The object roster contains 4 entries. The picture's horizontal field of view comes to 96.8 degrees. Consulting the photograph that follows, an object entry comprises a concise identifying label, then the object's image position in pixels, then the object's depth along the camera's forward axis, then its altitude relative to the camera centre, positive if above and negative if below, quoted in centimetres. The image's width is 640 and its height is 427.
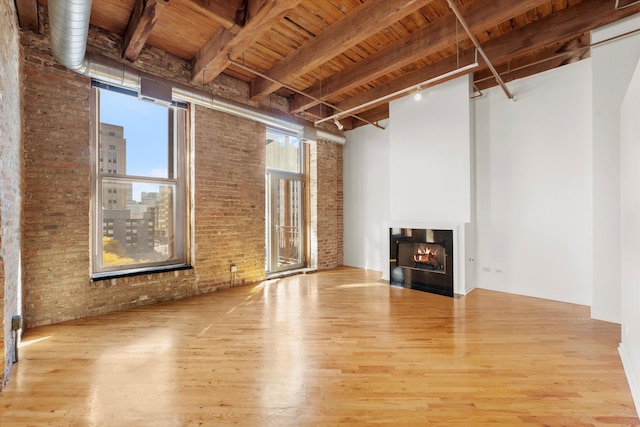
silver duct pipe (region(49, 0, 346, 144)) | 251 +178
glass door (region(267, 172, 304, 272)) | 607 -17
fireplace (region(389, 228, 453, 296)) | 481 -84
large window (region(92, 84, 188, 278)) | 389 +45
